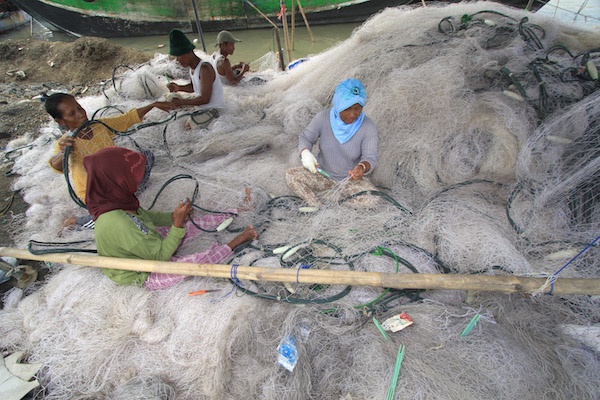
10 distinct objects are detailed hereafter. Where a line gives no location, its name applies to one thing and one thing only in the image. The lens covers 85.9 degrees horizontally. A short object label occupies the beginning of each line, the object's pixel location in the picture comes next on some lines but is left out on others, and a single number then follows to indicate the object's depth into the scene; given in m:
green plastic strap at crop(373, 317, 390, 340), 1.88
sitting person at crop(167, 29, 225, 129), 4.17
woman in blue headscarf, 2.86
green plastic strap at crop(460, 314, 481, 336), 1.85
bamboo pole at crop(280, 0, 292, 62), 6.38
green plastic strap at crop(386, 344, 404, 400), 1.61
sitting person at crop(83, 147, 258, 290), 2.16
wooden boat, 13.19
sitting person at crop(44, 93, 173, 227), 2.73
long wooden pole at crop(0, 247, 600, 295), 1.80
